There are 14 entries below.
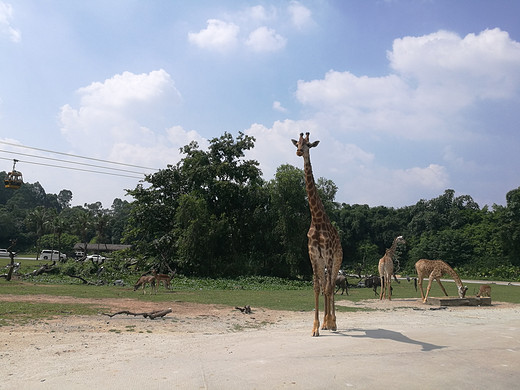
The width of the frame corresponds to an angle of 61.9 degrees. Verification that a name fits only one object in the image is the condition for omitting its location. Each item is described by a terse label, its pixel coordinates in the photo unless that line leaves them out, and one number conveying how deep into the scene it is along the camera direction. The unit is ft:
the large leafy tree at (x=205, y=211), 114.01
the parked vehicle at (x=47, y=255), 206.69
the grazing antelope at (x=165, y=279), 76.51
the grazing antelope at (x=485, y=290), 64.23
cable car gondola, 79.67
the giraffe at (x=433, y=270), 66.23
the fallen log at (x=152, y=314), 40.24
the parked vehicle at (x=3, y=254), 226.28
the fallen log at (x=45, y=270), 102.17
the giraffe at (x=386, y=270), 68.13
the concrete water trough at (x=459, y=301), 57.07
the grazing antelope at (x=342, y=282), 78.81
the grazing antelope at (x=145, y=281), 72.59
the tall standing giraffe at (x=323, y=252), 33.30
